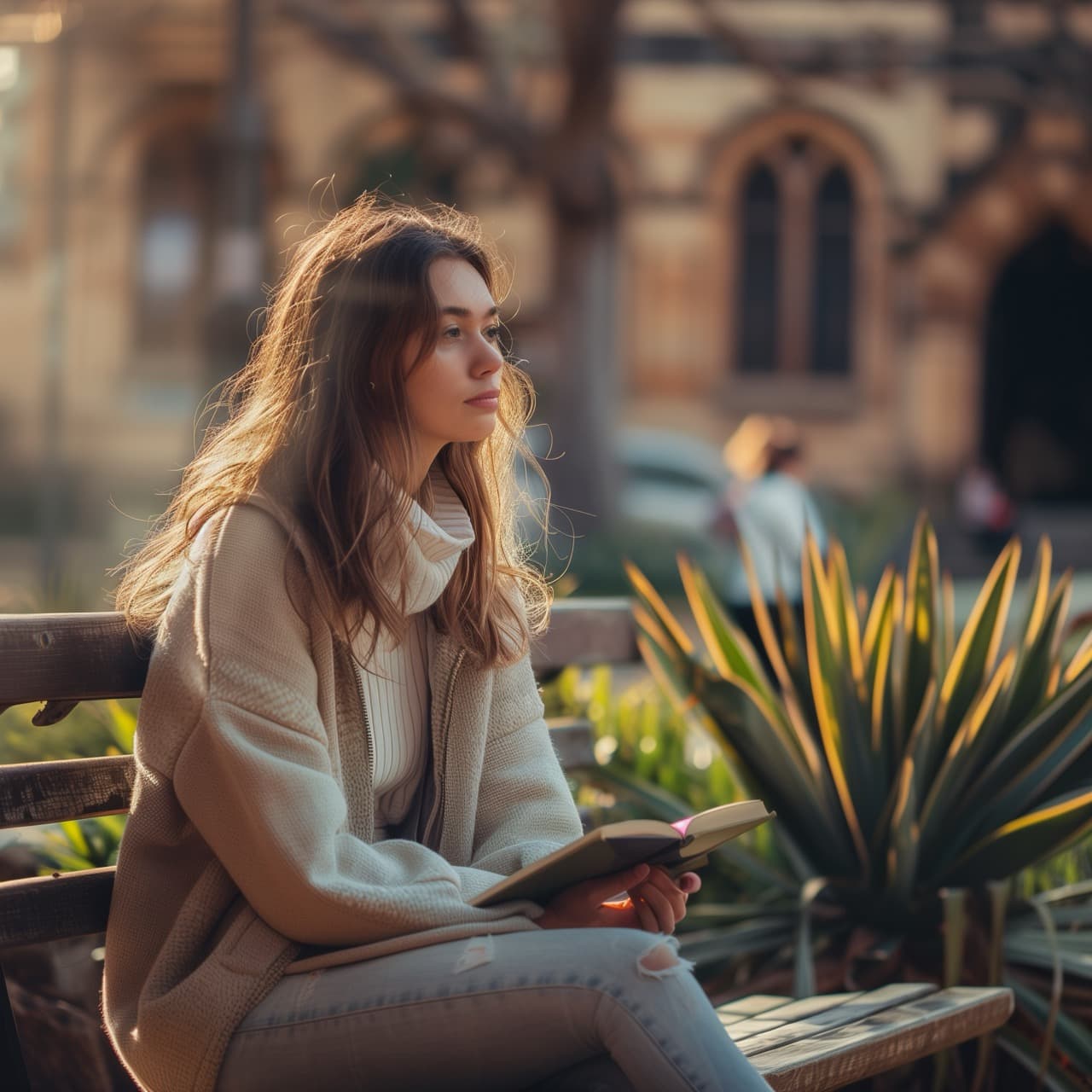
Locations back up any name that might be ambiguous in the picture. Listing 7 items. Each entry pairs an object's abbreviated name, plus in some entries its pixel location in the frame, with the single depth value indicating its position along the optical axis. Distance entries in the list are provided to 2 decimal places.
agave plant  3.83
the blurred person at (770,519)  8.33
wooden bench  2.61
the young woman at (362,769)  2.38
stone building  23.06
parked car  17.69
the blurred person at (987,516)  18.39
